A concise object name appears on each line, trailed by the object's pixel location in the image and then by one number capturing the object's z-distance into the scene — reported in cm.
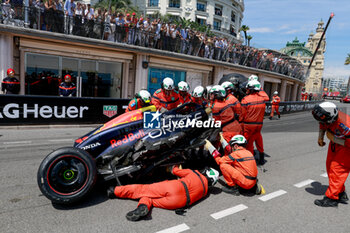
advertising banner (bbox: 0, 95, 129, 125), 859
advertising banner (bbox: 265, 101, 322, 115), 1743
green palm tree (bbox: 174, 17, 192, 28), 4077
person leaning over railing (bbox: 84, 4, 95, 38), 1312
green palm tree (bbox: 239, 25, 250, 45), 5738
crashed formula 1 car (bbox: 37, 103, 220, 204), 340
